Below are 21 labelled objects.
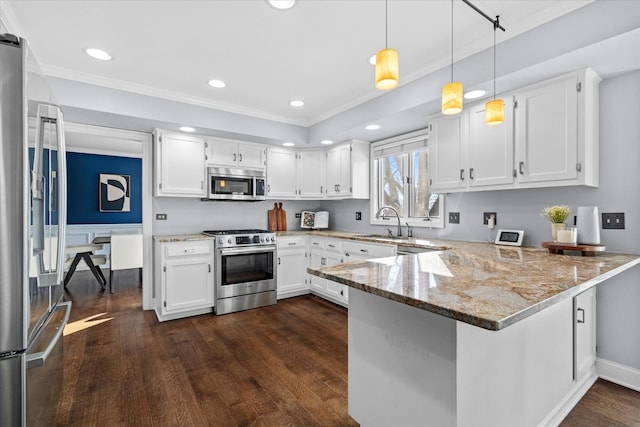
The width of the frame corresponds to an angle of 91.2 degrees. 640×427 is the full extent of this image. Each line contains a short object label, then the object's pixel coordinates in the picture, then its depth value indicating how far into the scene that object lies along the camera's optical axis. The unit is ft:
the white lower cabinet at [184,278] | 11.39
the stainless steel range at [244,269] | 12.17
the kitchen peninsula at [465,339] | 3.77
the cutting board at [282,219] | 15.94
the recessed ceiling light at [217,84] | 10.28
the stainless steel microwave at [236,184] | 13.02
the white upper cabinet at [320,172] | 13.98
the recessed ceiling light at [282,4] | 6.41
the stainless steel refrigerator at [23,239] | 3.48
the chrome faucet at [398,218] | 12.37
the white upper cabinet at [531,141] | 7.09
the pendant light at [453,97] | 5.56
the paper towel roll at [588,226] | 6.98
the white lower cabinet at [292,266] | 13.82
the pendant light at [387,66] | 4.68
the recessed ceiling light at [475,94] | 8.26
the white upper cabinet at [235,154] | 13.08
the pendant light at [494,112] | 6.14
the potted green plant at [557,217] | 7.27
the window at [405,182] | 11.98
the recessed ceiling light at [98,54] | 8.31
